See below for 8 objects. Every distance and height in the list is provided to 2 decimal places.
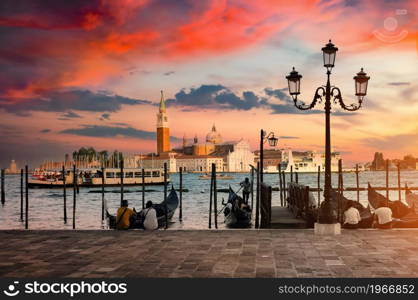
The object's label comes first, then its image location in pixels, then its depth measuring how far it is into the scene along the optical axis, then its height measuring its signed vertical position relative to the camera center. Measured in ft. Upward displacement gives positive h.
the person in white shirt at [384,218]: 41.24 -4.14
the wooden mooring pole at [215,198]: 57.05 -3.41
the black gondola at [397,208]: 54.25 -4.43
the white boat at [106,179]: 196.65 -4.21
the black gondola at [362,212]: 43.11 -4.30
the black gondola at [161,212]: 49.40 -5.41
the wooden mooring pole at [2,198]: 115.14 -6.99
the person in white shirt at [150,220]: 43.70 -4.58
